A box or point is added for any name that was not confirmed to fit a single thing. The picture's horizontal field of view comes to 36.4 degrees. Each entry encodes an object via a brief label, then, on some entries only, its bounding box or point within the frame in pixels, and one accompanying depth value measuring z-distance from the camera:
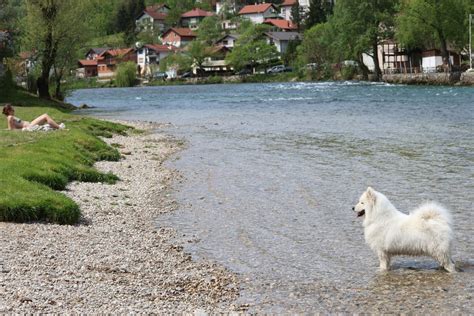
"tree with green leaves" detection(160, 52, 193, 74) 184.75
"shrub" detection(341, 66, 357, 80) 127.69
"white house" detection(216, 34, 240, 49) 190.25
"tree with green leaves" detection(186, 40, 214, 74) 183.38
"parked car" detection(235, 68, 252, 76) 170.00
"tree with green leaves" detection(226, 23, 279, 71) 170.75
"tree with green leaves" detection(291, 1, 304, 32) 198.00
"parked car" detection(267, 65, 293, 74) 159.50
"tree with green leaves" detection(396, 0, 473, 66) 98.78
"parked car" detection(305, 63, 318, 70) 139.46
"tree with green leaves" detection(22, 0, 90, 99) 58.97
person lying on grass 28.92
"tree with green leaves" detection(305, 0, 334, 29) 173.75
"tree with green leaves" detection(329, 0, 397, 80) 113.50
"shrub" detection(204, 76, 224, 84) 165.50
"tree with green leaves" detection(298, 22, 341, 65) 127.12
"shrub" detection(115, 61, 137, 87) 169.88
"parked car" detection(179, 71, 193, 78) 182.95
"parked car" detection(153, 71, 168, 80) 189.09
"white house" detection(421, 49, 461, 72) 111.13
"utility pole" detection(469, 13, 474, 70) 92.88
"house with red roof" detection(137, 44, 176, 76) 197.48
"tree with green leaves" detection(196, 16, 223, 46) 194.95
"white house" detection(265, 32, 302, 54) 178.50
